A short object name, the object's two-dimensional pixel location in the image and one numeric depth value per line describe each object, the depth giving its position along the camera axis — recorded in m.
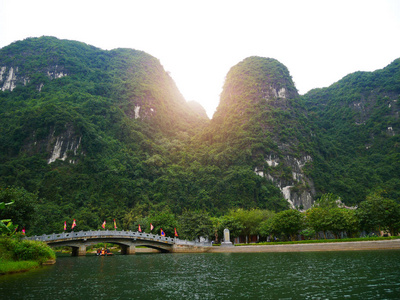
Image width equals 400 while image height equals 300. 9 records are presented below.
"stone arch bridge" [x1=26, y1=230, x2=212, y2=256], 51.17
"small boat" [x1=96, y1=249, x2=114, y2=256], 57.97
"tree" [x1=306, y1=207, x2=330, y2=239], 50.66
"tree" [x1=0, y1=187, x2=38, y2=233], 37.69
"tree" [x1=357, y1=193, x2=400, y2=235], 43.72
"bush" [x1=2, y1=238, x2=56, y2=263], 27.83
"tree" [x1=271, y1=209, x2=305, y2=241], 56.22
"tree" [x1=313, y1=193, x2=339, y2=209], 75.35
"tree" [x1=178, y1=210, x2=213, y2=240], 66.81
